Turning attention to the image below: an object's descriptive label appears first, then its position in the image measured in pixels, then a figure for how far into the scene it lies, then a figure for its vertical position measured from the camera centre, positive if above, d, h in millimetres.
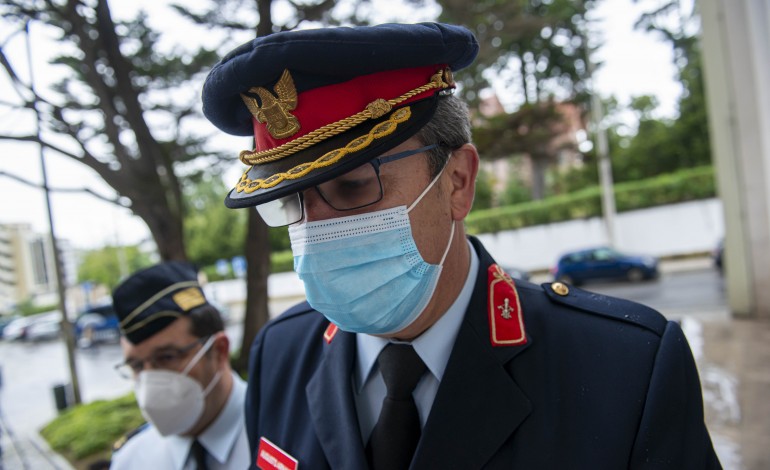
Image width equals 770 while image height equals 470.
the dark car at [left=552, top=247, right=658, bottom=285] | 17500 -2093
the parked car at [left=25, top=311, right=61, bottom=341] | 25422 -2756
